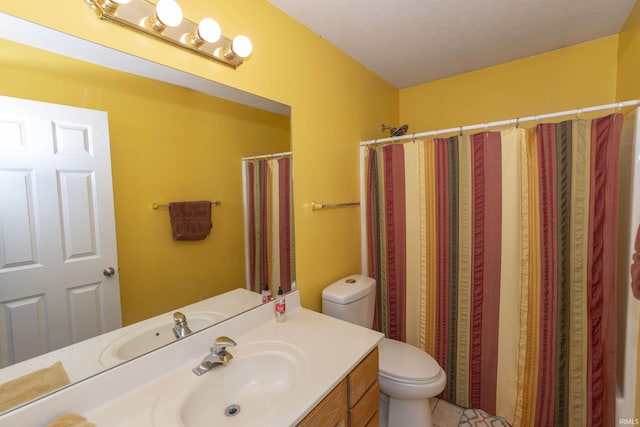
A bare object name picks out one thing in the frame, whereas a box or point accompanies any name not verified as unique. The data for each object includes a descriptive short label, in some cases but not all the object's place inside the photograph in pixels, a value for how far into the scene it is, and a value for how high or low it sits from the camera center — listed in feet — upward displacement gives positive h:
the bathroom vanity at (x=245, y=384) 2.48 -1.94
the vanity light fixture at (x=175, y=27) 2.73 +2.01
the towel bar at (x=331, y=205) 5.29 -0.12
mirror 2.53 +0.69
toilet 4.52 -2.98
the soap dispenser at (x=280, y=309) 4.34 -1.72
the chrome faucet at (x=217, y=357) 3.16 -1.81
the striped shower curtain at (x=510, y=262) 4.37 -1.30
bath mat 5.27 -4.46
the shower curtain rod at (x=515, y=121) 4.03 +1.30
